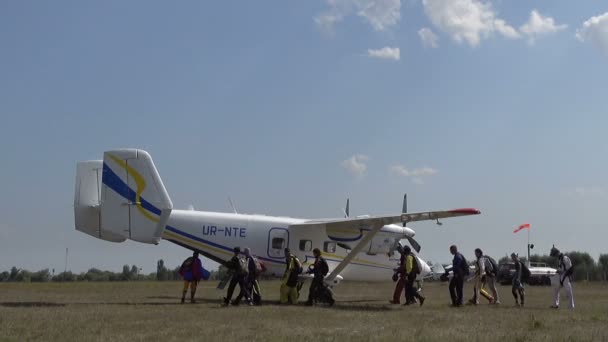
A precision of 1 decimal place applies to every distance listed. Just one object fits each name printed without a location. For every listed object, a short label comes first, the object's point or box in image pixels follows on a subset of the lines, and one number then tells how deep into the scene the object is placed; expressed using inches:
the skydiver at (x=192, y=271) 780.6
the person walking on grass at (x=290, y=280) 764.6
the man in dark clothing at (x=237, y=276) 730.8
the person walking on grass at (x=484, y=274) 808.9
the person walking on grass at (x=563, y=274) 754.2
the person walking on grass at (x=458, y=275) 762.8
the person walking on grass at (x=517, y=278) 816.3
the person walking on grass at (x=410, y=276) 778.8
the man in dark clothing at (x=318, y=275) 770.8
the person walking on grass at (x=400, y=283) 803.5
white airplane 749.3
